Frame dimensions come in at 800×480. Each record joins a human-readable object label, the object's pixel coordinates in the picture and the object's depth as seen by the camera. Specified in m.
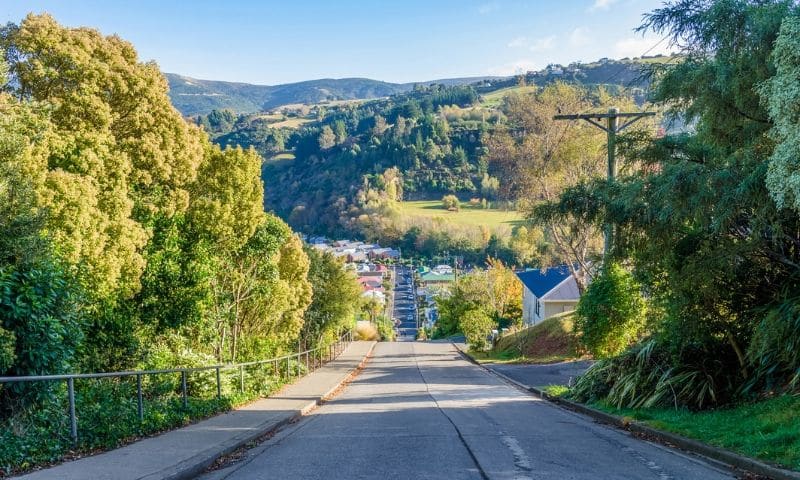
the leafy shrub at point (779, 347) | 10.59
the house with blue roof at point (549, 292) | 56.50
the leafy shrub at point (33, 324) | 9.24
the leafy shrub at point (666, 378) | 13.48
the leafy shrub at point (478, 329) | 49.19
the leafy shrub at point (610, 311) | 21.95
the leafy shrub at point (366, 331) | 82.71
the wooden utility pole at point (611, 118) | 20.01
